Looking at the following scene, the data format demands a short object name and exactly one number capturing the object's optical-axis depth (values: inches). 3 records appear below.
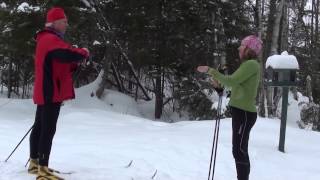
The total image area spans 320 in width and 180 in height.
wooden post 335.9
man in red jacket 209.2
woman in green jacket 215.3
